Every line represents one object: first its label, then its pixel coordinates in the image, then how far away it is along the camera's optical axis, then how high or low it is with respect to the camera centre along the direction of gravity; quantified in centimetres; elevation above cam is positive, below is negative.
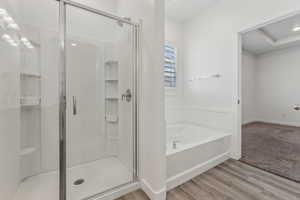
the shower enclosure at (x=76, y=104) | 138 -7
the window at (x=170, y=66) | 286 +75
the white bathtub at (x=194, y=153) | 154 -78
